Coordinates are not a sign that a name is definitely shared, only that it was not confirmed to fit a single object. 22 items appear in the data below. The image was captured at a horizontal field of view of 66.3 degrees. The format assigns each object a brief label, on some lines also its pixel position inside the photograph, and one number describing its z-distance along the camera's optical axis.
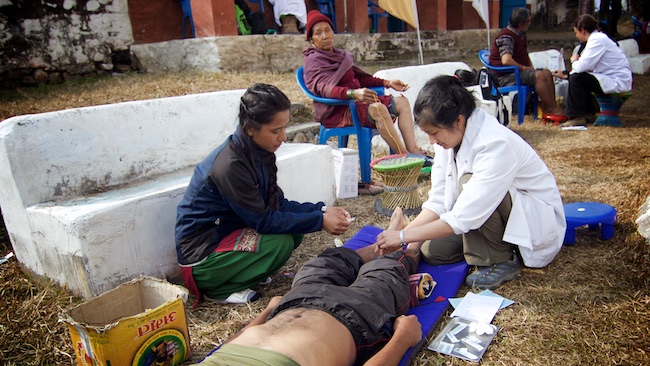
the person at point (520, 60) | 6.80
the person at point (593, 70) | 6.44
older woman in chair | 4.25
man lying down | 1.63
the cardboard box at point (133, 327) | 1.91
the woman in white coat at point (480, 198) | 2.39
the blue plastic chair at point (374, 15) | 10.76
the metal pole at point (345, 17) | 9.45
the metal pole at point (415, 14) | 7.95
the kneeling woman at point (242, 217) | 2.49
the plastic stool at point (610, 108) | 6.58
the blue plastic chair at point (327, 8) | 9.77
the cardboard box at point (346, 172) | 4.17
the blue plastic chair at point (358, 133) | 4.36
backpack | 6.32
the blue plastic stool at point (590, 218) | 2.95
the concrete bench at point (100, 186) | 2.58
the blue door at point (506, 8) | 14.41
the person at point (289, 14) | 8.60
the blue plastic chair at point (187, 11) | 7.83
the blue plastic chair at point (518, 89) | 6.94
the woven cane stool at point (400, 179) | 3.70
